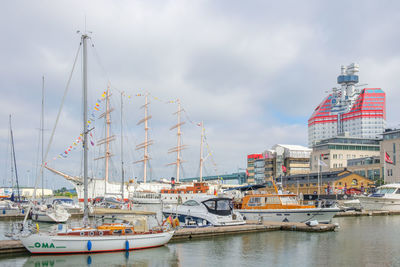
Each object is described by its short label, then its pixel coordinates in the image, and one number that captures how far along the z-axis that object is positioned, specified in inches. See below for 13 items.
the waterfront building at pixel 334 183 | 3890.3
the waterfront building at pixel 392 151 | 4158.5
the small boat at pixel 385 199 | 2385.6
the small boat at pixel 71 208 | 2207.7
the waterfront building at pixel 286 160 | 6181.1
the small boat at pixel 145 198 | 3833.7
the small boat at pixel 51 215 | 1829.5
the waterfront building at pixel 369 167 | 4552.2
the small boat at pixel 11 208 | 2325.3
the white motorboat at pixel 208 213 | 1378.0
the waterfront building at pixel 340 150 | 5639.8
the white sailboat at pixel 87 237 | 928.3
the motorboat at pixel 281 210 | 1546.5
